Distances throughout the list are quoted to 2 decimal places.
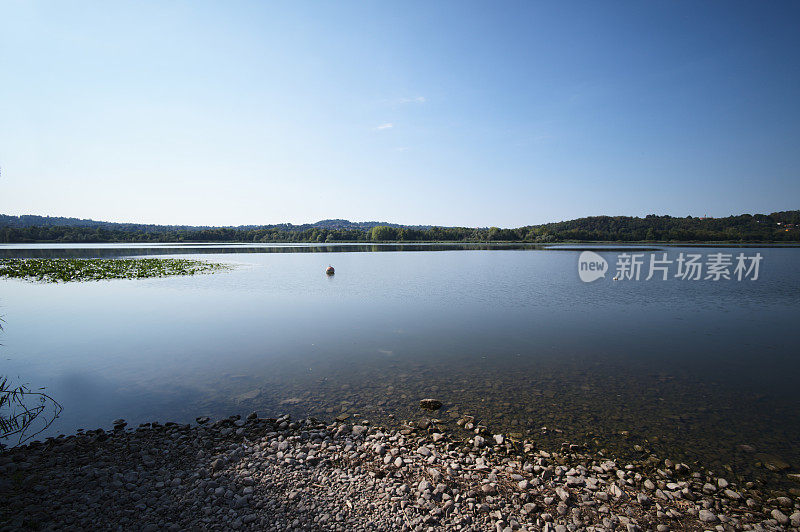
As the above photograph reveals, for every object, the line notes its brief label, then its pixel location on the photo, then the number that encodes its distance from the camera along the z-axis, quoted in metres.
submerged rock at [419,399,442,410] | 8.05
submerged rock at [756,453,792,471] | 6.09
